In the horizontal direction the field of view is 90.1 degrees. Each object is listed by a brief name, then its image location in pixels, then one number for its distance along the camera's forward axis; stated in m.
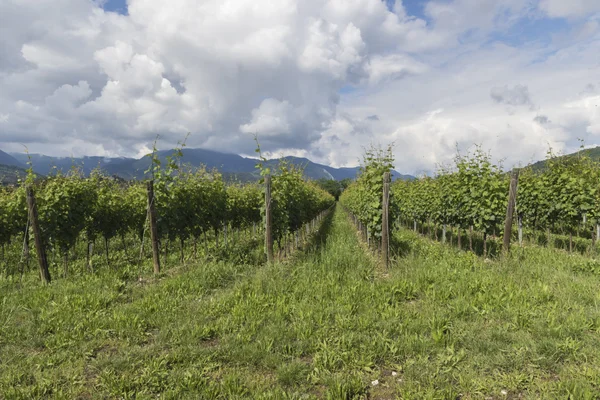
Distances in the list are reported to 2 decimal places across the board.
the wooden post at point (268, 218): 7.58
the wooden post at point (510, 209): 7.34
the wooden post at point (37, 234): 6.43
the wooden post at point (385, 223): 7.15
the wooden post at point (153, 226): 7.30
